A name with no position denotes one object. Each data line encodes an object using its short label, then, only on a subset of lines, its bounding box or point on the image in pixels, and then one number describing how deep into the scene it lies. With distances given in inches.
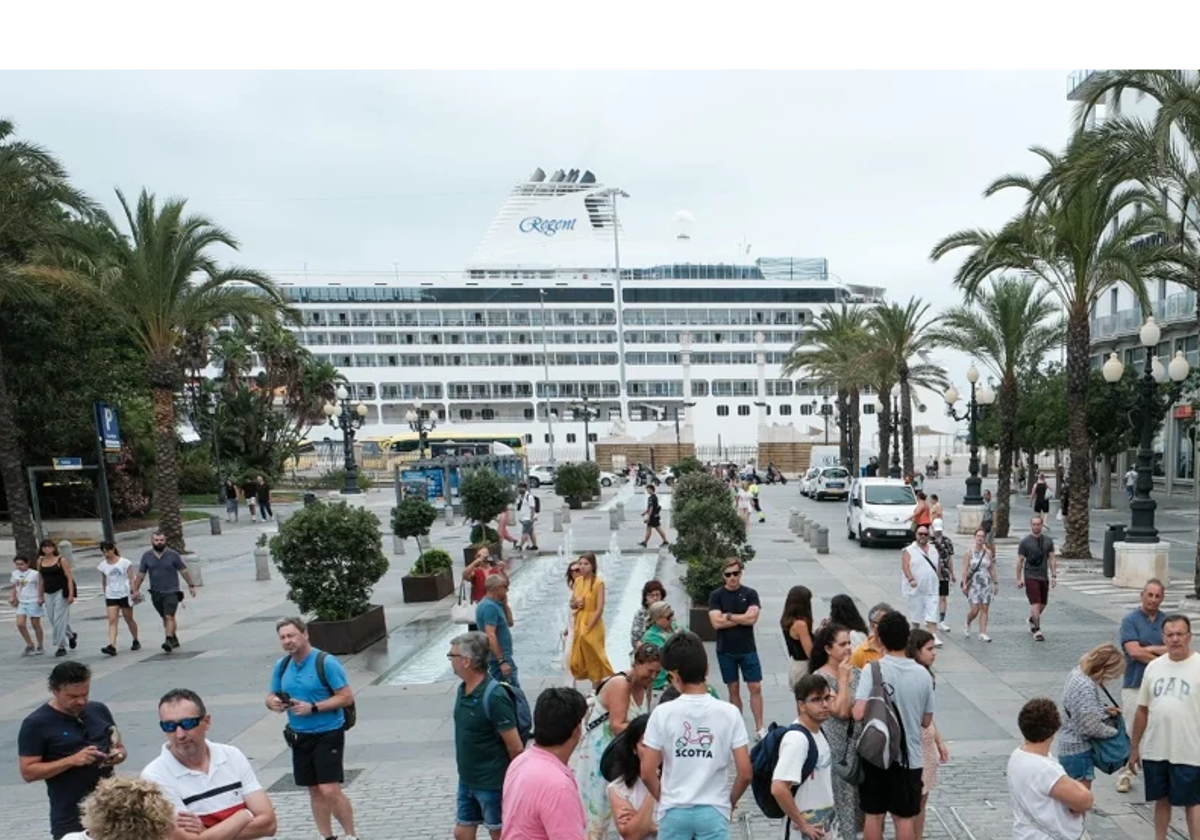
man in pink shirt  137.8
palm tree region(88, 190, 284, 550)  804.6
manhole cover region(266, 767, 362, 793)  268.6
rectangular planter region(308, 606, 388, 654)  434.0
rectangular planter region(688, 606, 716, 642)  436.5
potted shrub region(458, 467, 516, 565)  743.7
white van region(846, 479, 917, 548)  834.2
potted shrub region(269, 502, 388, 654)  426.9
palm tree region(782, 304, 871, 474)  1574.8
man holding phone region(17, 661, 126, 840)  177.0
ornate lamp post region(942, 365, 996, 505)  949.2
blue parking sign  743.7
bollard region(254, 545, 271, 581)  727.1
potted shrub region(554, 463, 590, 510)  1385.3
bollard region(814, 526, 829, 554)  792.8
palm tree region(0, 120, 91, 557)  684.7
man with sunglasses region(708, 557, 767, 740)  283.1
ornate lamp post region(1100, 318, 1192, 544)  592.1
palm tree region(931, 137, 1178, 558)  704.4
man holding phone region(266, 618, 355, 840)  213.9
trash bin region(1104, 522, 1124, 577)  633.6
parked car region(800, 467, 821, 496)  1596.9
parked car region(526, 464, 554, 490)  1991.9
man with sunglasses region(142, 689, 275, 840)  152.3
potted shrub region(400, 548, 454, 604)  585.9
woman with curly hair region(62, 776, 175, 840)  116.5
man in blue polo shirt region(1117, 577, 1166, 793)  247.9
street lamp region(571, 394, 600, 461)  2215.8
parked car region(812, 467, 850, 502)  1488.7
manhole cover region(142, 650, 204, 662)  448.8
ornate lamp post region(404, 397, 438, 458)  1656.0
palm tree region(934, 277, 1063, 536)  890.7
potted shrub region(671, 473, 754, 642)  448.1
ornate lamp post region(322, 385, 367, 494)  1419.8
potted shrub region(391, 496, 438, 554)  671.8
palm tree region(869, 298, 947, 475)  1331.2
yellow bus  1980.8
